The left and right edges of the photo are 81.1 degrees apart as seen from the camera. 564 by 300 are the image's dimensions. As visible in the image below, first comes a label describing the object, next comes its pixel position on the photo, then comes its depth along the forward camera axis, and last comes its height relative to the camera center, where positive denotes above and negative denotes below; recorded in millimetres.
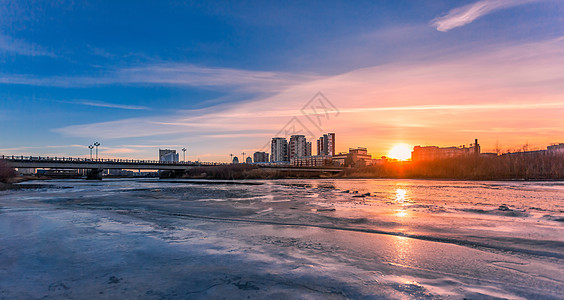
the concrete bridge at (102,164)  80562 -627
